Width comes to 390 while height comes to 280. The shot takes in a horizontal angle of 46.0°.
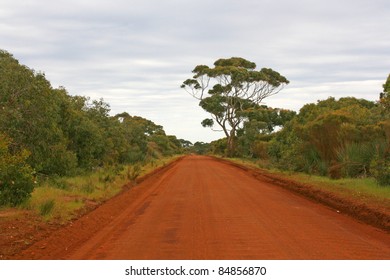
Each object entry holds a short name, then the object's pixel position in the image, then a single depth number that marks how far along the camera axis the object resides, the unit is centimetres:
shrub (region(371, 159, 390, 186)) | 1741
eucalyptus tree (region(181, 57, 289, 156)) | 6450
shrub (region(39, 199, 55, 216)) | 1267
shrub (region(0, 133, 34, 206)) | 1316
